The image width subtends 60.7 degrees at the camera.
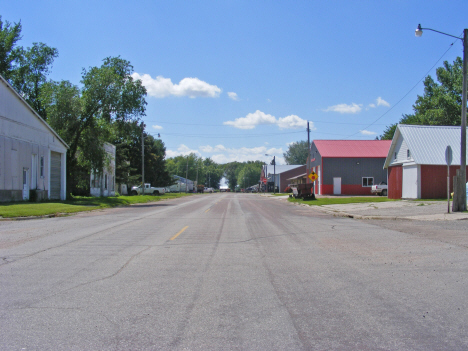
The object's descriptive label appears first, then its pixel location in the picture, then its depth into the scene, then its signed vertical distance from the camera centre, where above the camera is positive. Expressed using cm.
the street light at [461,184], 1858 +1
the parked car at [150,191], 6325 -118
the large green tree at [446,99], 5609 +1229
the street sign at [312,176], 3619 +72
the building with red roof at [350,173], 5244 +146
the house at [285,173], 9250 +250
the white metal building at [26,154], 2645 +219
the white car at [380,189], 4541 -57
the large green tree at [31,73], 5081 +1418
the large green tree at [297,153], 15838 +1226
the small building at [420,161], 3131 +190
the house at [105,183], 4827 +5
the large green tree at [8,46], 4912 +1696
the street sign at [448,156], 1706 +121
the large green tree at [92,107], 3522 +697
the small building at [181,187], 9977 -88
